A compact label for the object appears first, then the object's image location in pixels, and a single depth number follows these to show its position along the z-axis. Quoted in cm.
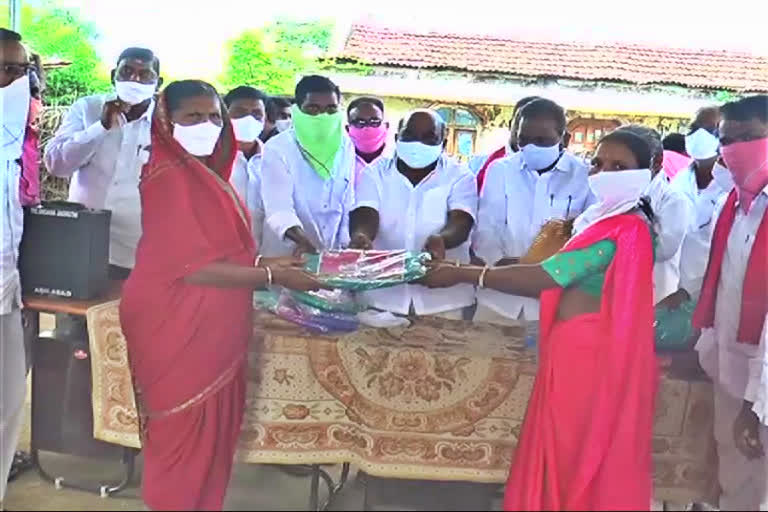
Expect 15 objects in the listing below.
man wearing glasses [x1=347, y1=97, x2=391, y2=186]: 313
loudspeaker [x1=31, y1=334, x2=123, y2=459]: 304
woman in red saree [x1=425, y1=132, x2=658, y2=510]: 219
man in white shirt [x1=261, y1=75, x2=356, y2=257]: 286
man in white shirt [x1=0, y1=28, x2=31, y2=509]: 267
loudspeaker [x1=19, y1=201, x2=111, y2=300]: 283
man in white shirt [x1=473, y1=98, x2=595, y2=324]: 297
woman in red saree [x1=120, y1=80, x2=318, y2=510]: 237
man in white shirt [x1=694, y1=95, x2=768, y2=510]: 249
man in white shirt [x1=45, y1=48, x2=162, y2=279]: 279
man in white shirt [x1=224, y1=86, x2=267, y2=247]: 271
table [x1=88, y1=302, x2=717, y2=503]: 267
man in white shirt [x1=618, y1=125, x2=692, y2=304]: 238
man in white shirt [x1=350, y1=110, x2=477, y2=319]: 295
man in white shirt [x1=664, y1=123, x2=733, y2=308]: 286
